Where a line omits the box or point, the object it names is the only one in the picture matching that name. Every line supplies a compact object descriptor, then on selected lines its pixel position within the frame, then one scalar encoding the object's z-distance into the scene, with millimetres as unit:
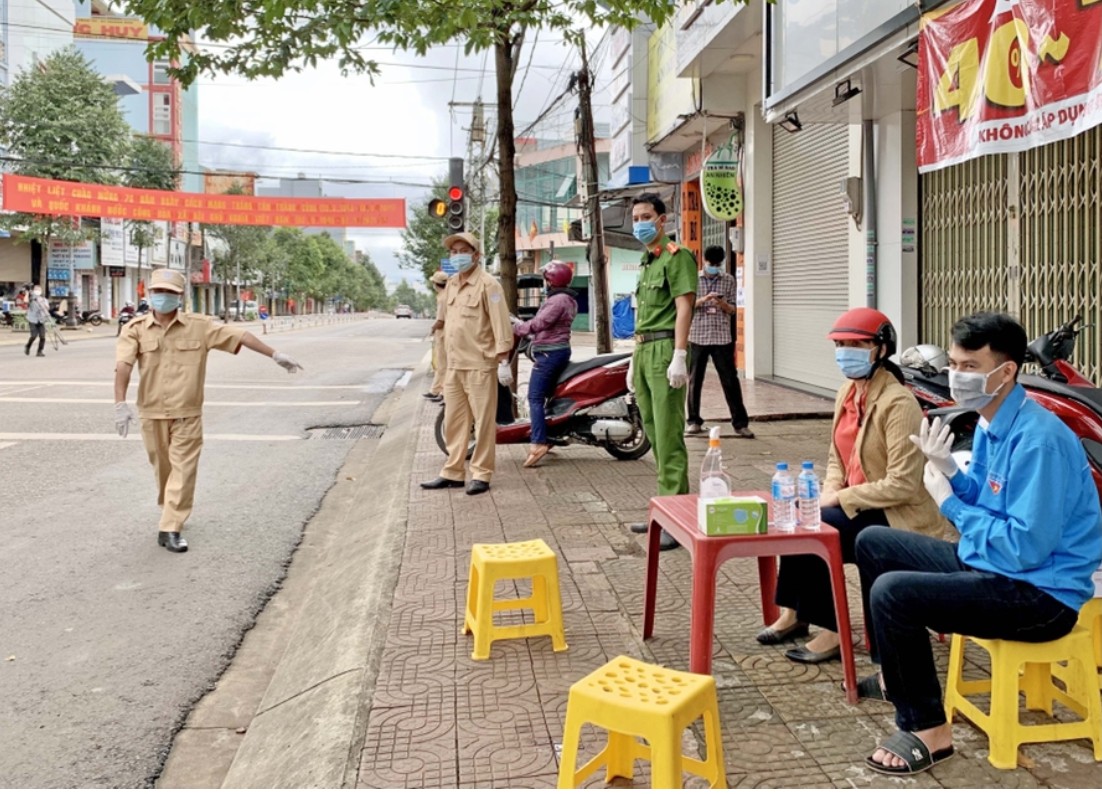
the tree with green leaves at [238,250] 67375
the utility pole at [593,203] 15445
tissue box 3322
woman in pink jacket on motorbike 8032
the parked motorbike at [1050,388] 4383
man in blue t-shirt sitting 2727
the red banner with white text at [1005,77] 5324
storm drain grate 10977
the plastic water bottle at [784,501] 3402
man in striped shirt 9320
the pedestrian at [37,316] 22594
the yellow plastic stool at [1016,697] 2814
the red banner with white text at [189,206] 30812
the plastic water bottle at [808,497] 3422
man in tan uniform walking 6074
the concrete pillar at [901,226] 10203
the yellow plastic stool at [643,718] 2469
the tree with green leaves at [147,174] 40375
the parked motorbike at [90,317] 42125
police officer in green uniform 5496
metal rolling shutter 12664
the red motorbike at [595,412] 8172
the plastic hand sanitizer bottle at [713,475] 3602
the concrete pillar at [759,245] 15195
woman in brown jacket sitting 3463
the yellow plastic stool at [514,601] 3875
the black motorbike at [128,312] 35453
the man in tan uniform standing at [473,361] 7211
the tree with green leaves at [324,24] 6598
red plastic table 3293
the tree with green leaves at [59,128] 34156
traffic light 12727
